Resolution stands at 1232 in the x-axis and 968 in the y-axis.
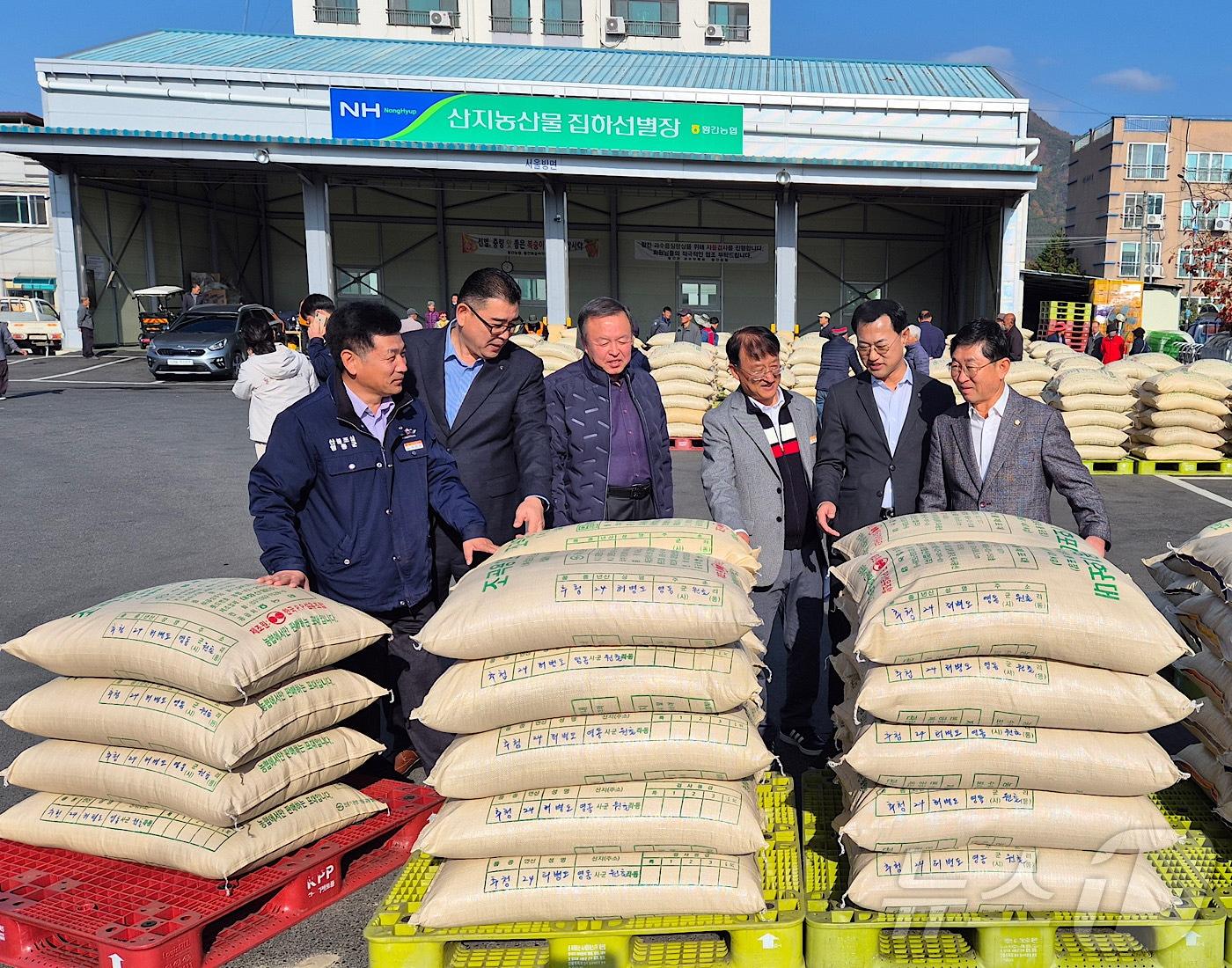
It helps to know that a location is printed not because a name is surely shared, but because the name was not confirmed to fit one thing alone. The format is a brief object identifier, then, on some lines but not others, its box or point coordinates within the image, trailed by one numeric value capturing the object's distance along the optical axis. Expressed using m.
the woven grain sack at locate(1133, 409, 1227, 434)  10.45
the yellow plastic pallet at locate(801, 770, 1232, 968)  2.59
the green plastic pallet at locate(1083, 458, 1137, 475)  10.60
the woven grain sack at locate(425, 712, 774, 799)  2.80
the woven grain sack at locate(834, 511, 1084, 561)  3.09
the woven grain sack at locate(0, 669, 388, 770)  2.90
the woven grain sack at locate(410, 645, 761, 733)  2.84
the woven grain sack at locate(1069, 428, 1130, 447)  10.55
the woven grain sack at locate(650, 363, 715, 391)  12.30
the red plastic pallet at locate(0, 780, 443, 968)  2.64
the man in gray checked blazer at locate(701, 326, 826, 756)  4.05
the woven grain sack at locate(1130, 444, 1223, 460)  10.49
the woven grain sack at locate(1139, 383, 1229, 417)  10.33
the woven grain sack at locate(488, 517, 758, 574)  3.26
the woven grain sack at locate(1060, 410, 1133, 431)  10.52
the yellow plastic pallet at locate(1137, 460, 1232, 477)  10.54
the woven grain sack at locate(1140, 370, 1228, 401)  10.23
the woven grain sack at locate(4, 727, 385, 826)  2.90
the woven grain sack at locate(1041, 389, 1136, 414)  10.49
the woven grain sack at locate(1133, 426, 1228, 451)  10.48
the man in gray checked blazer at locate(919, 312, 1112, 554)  3.67
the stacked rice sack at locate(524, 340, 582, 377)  13.51
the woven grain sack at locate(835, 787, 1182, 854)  2.68
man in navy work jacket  3.50
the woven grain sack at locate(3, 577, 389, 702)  2.88
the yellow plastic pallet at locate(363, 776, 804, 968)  2.61
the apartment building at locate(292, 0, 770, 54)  34.22
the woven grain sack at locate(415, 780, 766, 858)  2.72
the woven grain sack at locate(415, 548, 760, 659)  2.83
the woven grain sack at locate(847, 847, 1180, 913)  2.62
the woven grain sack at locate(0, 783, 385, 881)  2.88
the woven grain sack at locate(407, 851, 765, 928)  2.64
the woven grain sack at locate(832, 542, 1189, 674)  2.70
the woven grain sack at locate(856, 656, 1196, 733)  2.71
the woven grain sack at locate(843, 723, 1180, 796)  2.70
